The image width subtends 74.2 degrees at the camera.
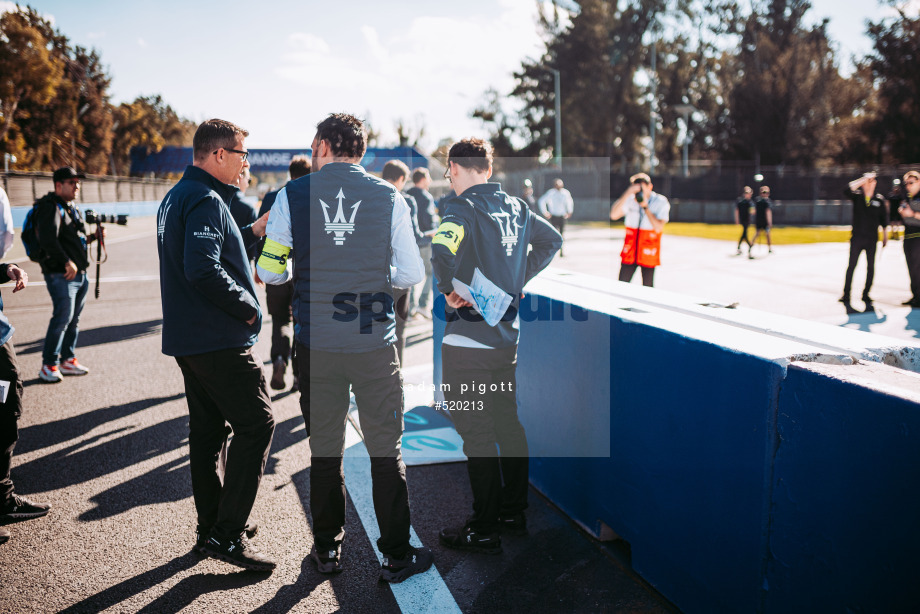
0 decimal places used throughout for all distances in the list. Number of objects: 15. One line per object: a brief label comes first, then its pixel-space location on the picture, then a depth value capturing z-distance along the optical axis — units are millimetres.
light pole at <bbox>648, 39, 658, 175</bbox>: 46631
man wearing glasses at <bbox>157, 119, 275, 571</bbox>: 2770
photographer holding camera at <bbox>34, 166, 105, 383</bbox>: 5621
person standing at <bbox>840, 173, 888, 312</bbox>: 8961
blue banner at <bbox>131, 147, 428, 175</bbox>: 37875
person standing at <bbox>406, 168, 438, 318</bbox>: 7863
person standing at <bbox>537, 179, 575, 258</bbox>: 16312
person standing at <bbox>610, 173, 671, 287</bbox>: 7230
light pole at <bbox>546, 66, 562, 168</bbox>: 40428
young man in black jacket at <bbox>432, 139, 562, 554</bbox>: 3078
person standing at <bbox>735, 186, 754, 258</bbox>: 16516
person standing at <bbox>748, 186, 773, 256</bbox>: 16562
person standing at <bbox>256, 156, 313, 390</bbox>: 5566
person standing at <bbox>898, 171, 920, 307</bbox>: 8190
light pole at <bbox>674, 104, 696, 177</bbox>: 37841
